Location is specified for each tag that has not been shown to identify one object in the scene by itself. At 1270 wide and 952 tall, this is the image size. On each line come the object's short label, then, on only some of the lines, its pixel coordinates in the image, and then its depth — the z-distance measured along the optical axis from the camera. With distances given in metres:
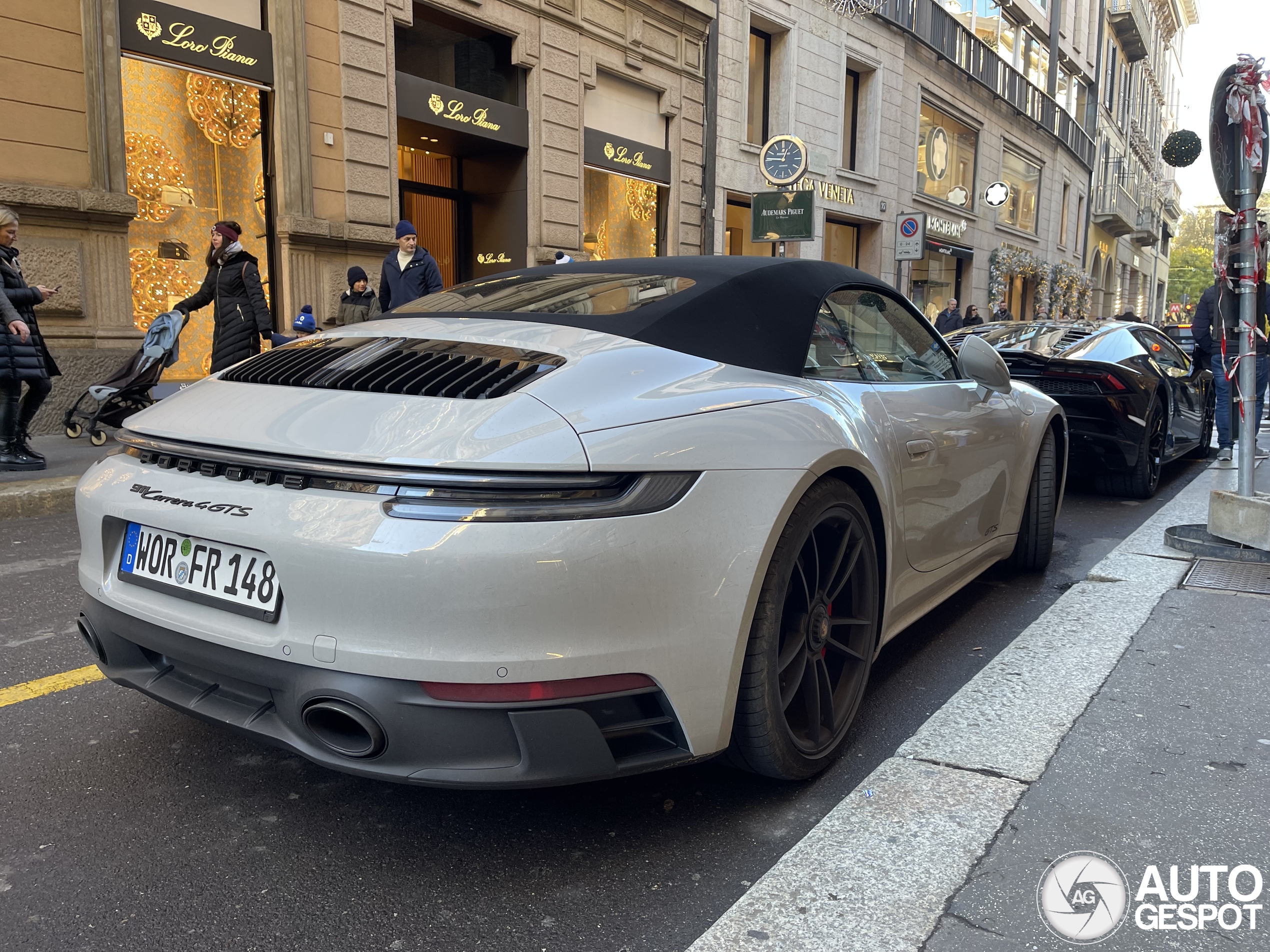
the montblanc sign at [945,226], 24.74
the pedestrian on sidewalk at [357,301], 10.12
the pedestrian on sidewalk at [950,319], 19.78
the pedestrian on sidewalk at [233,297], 7.82
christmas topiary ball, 10.25
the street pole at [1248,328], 5.09
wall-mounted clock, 12.01
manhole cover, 4.45
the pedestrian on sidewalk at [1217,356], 7.93
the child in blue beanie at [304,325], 9.20
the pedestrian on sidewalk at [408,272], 9.31
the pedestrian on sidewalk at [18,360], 6.73
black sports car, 6.72
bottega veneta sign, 19.40
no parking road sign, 17.62
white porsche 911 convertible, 1.82
